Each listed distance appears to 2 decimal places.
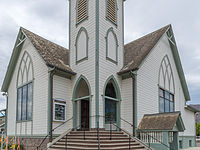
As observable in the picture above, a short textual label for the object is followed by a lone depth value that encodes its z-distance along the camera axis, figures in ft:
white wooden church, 42.16
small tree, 129.49
